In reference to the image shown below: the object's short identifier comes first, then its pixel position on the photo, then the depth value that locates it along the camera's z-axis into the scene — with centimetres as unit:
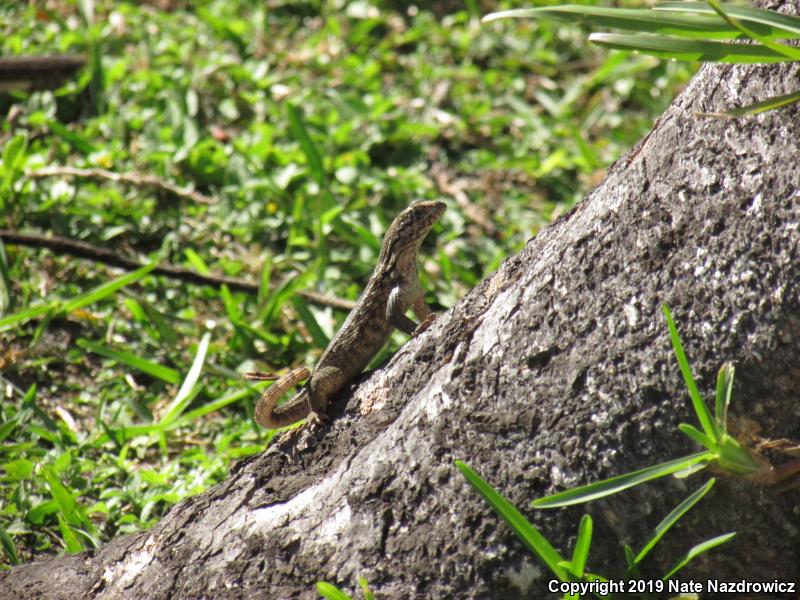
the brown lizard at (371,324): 704
